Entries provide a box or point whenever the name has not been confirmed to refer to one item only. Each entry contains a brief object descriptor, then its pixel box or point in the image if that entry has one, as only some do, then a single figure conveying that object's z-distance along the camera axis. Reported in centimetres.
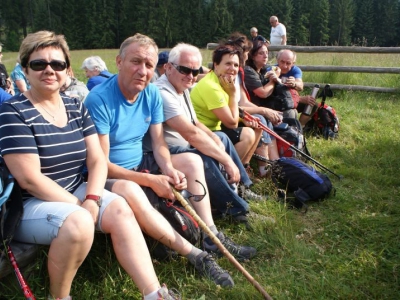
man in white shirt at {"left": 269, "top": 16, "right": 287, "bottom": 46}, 1202
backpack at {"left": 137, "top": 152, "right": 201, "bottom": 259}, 264
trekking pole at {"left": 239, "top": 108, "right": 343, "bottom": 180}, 412
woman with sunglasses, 205
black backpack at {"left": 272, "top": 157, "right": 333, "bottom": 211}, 368
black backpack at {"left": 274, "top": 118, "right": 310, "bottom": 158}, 462
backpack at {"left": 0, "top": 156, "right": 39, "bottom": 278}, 207
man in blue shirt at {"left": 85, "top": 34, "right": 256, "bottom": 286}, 251
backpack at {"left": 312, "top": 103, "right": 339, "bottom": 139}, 559
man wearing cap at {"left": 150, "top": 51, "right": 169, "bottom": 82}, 499
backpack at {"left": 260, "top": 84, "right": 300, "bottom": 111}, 510
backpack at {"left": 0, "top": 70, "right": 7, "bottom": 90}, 506
